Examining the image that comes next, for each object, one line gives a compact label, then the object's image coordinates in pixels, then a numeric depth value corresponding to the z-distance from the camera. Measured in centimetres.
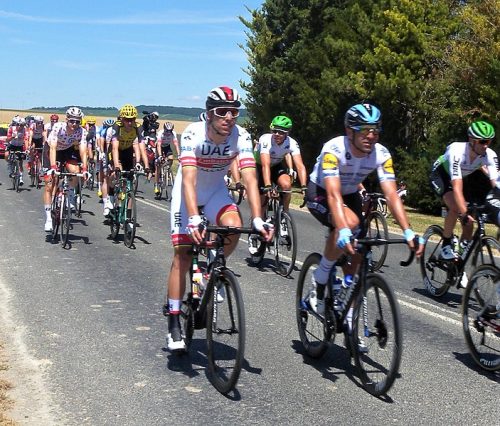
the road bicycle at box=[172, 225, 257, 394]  516
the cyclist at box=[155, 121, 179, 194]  2259
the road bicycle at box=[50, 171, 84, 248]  1223
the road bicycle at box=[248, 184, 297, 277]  1029
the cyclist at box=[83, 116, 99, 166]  2523
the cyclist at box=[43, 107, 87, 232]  1247
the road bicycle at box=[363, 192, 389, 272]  1059
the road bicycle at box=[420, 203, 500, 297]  805
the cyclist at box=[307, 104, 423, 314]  565
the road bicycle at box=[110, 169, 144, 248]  1255
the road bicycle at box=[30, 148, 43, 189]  2467
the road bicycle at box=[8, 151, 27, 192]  2320
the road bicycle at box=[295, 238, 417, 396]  509
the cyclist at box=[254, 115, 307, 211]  1044
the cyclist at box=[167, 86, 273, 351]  578
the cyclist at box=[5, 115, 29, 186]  2558
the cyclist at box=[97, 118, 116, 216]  1359
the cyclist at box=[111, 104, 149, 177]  1278
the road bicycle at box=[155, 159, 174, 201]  2268
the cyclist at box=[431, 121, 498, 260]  810
